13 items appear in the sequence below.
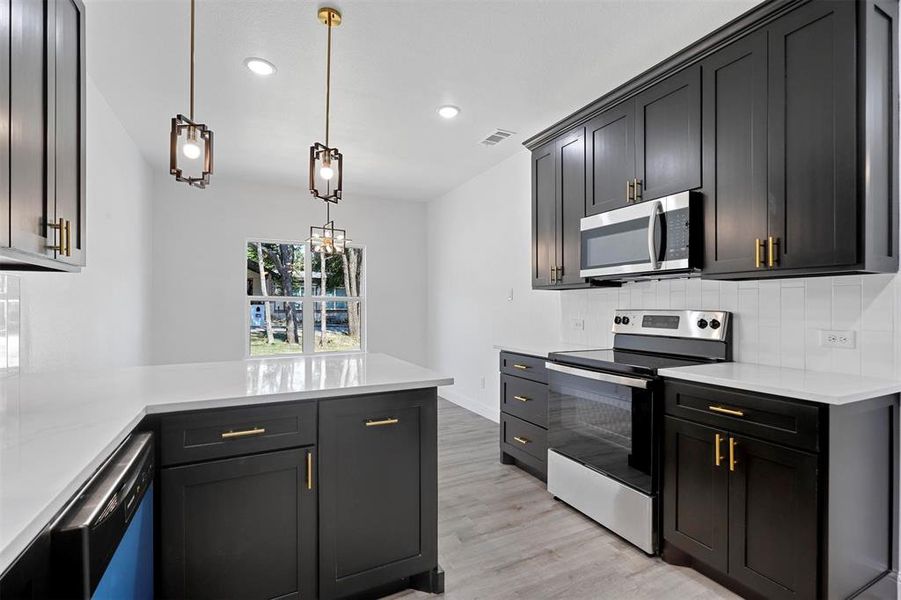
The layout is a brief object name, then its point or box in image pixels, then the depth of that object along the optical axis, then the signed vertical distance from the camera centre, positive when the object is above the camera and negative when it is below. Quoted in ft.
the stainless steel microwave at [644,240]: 7.70 +1.19
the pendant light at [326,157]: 6.75 +2.22
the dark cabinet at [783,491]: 5.43 -2.56
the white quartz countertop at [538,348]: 10.46 -1.19
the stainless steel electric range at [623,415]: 7.46 -2.14
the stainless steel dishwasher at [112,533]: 2.98 -1.82
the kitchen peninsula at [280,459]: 5.04 -2.02
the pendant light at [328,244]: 9.21 +1.20
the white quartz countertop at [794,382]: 5.36 -1.10
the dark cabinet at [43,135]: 4.16 +1.77
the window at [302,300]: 18.37 +0.00
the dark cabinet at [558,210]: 10.37 +2.26
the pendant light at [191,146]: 5.67 +2.00
